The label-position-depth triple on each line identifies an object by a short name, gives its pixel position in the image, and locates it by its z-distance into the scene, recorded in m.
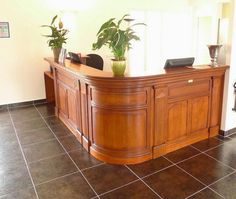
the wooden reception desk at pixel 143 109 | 2.49
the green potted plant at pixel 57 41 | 3.94
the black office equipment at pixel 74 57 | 3.61
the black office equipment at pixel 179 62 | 2.82
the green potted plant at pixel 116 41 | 2.43
